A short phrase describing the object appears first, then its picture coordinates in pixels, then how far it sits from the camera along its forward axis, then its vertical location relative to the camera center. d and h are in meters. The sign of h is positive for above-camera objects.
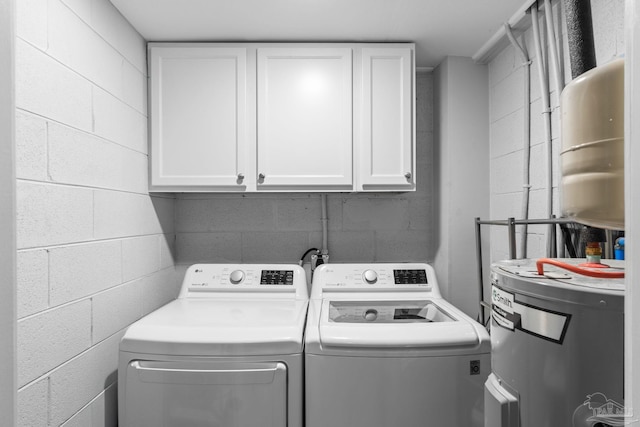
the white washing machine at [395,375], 1.42 -0.60
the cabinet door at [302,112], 2.02 +0.56
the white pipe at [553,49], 1.54 +0.68
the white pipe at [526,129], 1.81 +0.42
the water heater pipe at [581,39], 1.26 +0.59
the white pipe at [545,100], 1.63 +0.50
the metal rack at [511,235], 1.39 -0.08
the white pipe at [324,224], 2.39 -0.04
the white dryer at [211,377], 1.42 -0.60
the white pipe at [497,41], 1.70 +0.91
